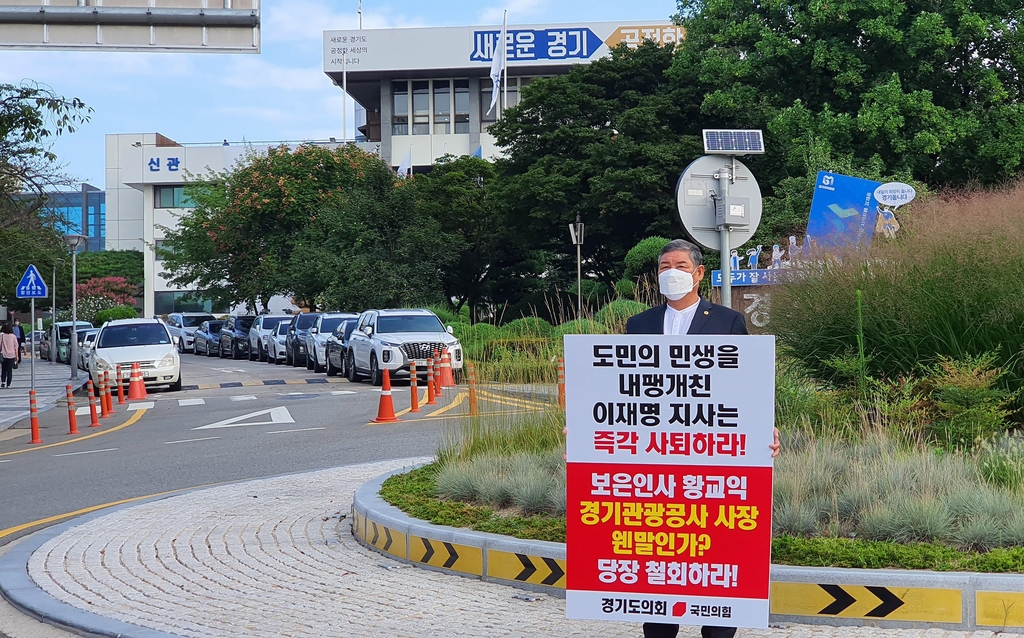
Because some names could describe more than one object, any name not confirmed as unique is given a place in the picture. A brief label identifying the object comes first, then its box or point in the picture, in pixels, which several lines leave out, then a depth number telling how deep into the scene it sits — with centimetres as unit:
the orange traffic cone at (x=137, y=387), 2481
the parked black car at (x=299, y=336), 3578
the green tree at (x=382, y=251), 3869
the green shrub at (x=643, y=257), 3356
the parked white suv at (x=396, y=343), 2489
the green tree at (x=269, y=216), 5100
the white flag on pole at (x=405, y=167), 5539
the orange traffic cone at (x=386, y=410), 1805
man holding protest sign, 470
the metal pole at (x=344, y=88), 6950
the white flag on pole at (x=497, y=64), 5891
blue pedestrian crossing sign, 2825
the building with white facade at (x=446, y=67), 6856
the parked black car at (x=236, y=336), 4691
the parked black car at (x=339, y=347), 2894
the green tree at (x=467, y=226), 4350
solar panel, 1166
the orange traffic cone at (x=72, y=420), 1882
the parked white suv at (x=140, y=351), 2600
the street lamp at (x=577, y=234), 3033
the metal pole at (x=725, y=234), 1108
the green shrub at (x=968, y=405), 821
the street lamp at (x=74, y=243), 3420
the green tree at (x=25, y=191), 2012
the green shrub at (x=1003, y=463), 690
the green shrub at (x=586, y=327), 1063
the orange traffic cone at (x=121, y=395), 2409
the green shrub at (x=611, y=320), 1063
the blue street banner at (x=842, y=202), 1928
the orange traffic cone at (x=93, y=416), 1989
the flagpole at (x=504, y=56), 5850
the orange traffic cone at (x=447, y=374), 2358
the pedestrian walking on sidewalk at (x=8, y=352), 3194
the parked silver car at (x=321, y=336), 3262
